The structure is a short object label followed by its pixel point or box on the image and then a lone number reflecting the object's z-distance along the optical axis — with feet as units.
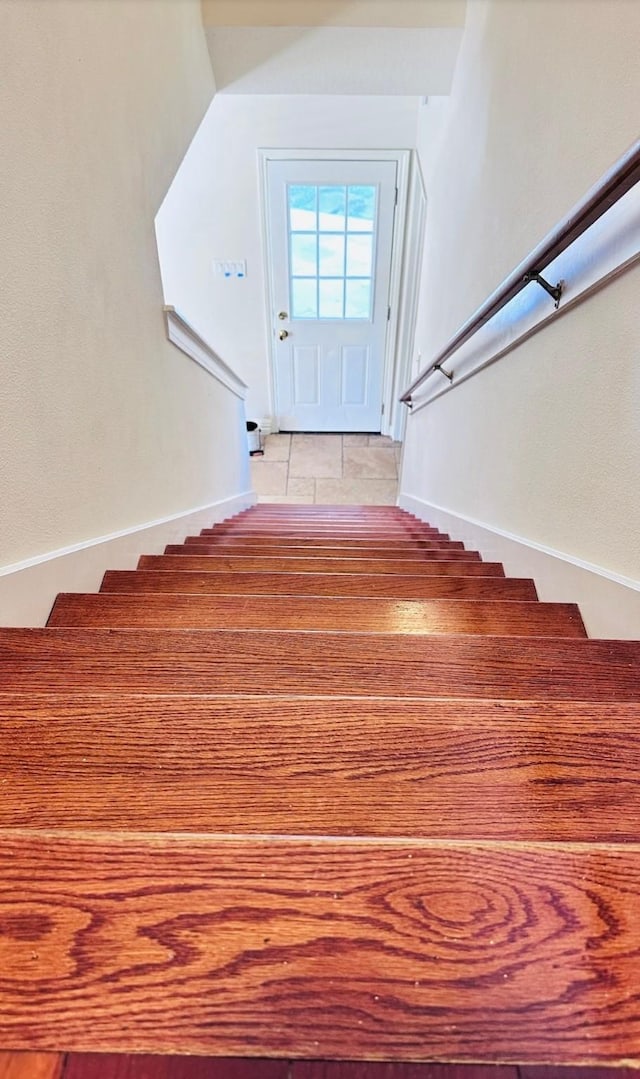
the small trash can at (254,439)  15.70
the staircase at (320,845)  1.34
